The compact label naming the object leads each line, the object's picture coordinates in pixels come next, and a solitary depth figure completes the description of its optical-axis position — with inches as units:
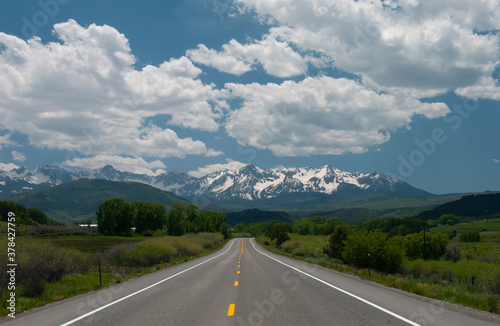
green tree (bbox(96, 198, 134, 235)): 4640.8
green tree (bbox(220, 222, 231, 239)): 6015.3
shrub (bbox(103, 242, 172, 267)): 1259.2
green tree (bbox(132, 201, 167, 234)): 4980.3
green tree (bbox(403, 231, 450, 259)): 2908.7
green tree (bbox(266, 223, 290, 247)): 3731.5
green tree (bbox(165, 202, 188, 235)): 4650.6
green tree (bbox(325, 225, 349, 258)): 2336.4
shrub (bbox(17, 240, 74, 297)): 597.6
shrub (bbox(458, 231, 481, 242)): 5012.3
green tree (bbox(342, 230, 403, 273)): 1233.4
